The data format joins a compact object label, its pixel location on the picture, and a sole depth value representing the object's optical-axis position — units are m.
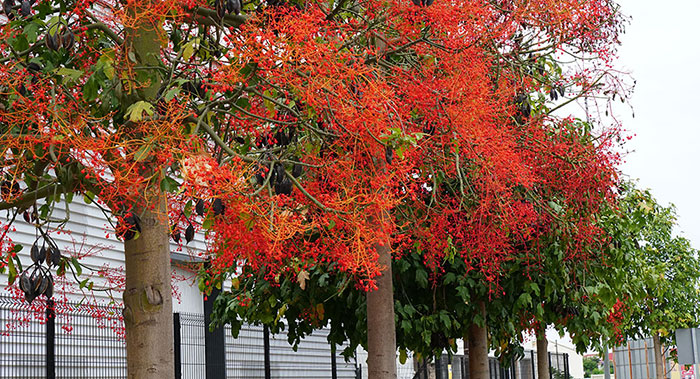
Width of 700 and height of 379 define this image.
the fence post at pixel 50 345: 18.61
